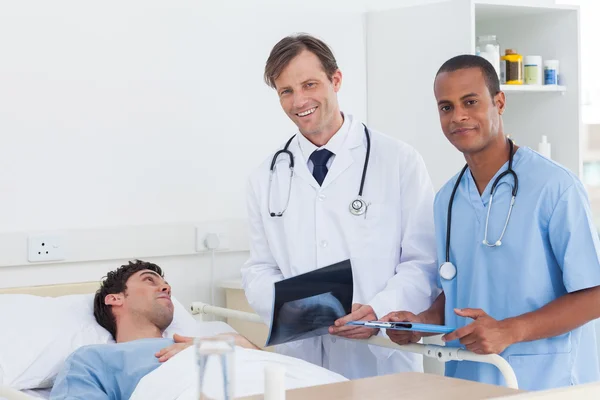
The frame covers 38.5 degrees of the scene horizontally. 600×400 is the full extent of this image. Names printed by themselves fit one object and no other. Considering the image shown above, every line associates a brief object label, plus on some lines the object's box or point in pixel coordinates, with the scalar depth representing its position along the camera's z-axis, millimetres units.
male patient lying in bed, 2047
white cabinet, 3074
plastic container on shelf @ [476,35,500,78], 3125
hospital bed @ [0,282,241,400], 2629
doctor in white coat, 2146
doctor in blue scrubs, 1737
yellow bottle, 3211
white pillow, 2297
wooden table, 1343
